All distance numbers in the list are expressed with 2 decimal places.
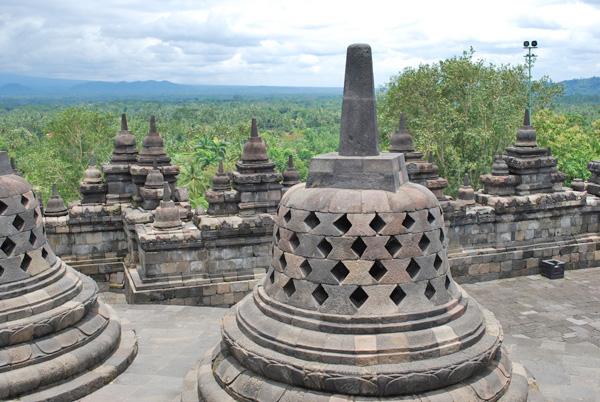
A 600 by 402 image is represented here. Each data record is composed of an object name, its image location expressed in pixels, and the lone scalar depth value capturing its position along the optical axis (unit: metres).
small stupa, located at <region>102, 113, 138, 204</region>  15.95
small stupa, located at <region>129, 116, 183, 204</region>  15.41
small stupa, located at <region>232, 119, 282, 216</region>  14.40
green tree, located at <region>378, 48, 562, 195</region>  30.81
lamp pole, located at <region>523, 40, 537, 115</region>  28.41
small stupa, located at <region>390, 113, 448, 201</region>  15.90
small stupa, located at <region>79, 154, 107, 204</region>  15.86
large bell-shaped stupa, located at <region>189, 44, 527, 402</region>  5.22
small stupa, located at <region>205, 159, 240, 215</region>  14.52
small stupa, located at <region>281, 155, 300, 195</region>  16.12
